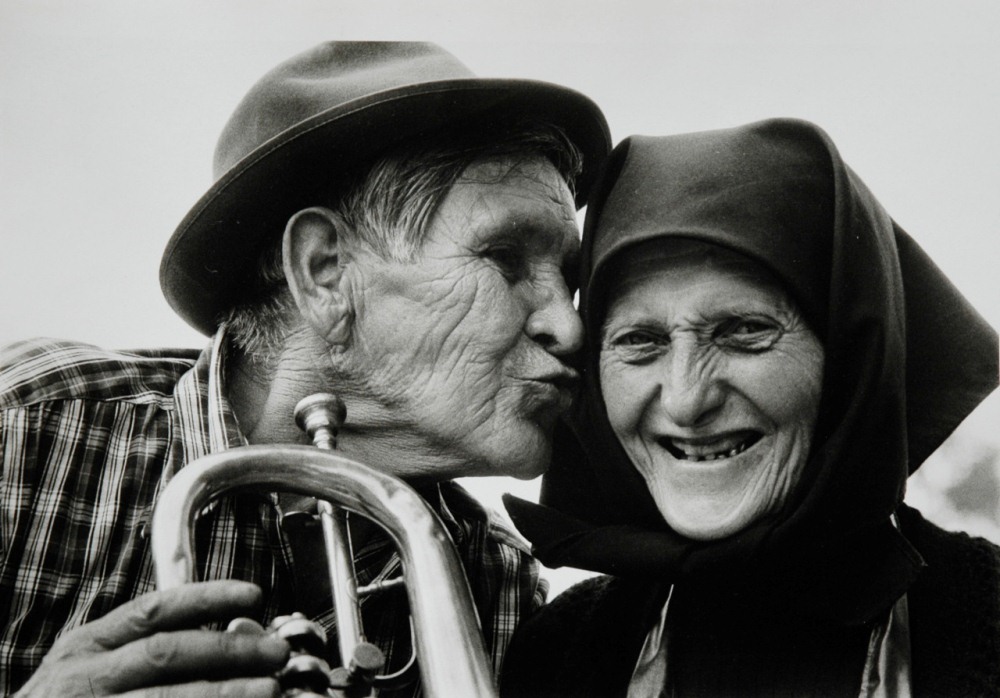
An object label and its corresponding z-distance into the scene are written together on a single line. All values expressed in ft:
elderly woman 2.26
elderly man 2.47
